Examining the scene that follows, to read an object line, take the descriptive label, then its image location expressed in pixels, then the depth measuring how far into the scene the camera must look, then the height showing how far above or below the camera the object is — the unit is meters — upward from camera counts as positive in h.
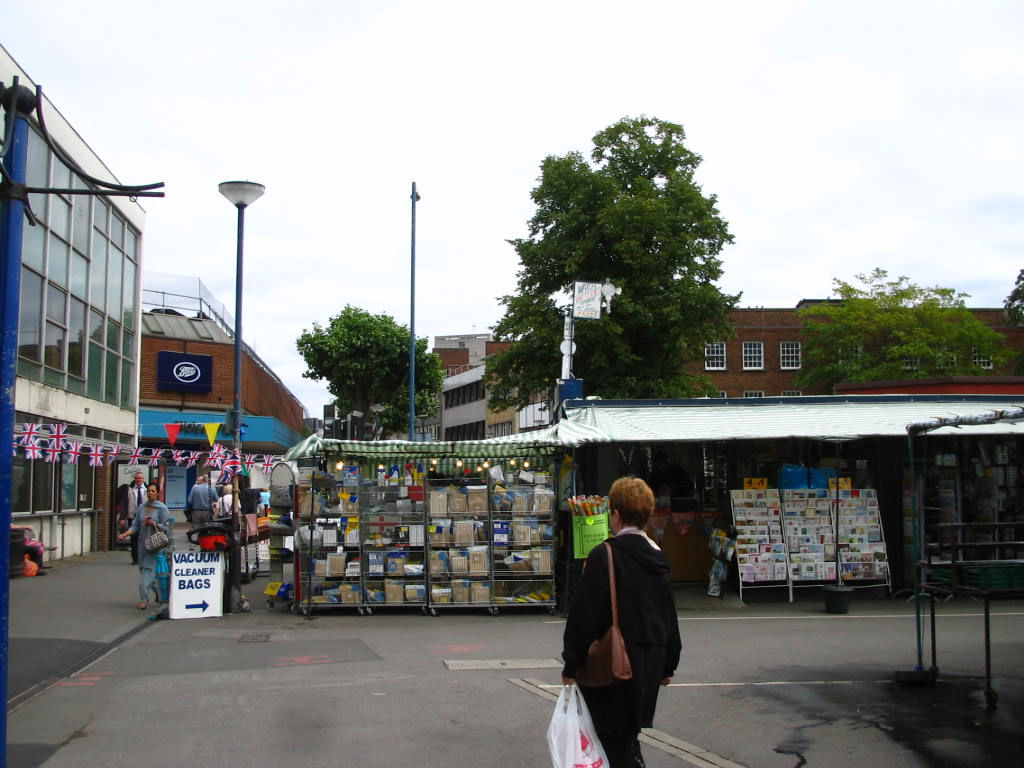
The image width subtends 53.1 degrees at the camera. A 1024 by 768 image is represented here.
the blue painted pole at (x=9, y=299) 5.28 +0.88
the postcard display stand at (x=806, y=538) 15.56 -1.06
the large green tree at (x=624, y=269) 37.38 +7.57
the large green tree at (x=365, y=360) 56.44 +6.00
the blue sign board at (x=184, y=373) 40.78 +3.81
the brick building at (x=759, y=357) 61.25 +6.73
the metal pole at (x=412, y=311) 36.81 +5.66
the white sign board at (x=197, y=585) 14.34 -1.64
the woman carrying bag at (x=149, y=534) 14.74 -0.95
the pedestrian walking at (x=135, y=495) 23.19 -0.63
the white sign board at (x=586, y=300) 18.59 +3.09
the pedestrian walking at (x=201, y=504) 18.06 -0.64
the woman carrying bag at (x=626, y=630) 4.79 -0.76
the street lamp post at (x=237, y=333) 15.04 +2.18
